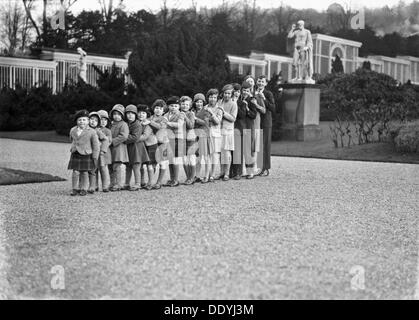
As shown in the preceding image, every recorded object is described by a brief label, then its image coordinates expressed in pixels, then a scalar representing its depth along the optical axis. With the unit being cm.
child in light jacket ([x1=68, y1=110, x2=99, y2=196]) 913
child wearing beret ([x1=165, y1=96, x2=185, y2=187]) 1071
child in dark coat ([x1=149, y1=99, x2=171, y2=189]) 1034
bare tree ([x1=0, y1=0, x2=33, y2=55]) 2531
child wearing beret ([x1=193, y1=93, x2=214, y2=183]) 1130
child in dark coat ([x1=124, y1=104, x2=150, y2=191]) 1001
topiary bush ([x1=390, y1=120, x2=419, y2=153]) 1691
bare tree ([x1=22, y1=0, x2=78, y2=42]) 2305
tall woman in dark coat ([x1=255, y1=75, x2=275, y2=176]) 1266
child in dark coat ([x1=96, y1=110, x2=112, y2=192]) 958
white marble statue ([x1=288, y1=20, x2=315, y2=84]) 2255
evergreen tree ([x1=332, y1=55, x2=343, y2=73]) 3600
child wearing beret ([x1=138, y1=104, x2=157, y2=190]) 1017
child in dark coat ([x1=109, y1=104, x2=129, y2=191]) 977
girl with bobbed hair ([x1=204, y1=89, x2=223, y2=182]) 1142
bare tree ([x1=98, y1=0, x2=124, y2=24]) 2977
